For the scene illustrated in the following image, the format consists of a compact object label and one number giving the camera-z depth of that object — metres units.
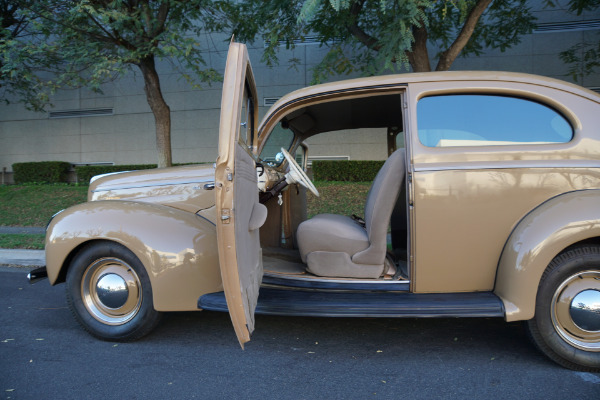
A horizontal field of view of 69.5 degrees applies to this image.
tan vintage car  2.78
